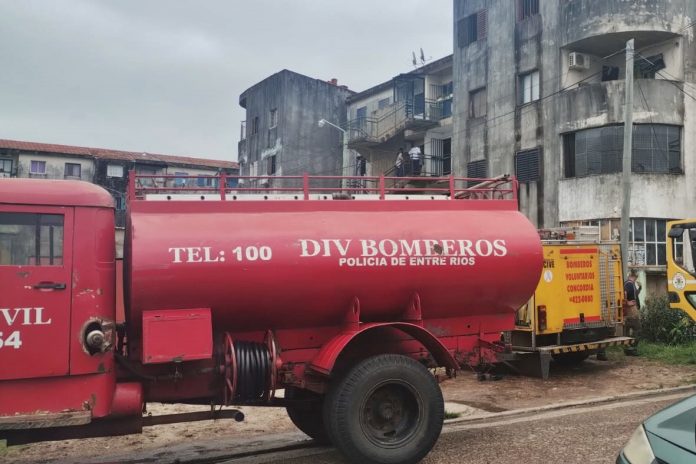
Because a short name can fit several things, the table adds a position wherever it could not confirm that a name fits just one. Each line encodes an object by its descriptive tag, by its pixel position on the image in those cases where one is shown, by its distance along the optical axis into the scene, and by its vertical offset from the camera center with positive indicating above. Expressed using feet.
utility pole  49.01 +8.27
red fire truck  16.38 -1.48
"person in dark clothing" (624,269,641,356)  41.70 -4.07
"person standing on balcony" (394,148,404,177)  79.71 +12.12
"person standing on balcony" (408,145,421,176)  81.32 +12.97
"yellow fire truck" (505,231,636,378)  35.70 -3.37
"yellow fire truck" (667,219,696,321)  34.63 -0.86
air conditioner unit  70.33 +22.54
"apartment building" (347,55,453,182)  94.63 +21.85
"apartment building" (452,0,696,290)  65.87 +16.71
